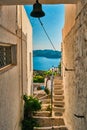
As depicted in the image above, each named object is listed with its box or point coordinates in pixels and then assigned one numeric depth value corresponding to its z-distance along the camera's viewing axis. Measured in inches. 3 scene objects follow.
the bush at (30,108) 191.5
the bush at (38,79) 467.7
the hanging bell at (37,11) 94.7
